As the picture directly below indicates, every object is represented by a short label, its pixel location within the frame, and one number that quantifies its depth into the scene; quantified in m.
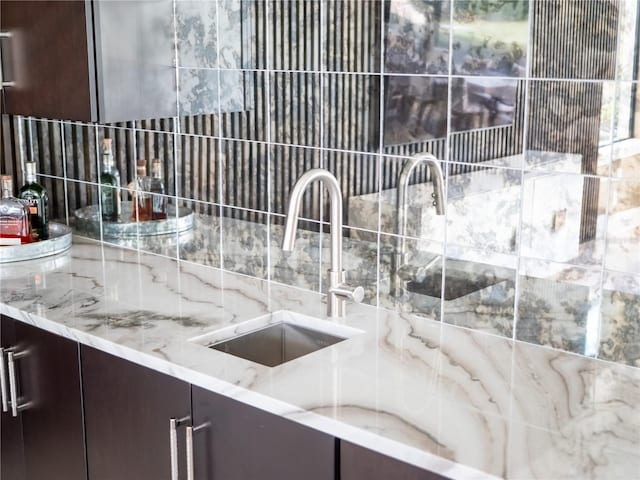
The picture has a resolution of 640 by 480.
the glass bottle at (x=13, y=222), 2.58
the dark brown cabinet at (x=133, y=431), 1.56
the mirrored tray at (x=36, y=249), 2.55
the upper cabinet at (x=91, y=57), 2.31
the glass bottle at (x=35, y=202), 2.70
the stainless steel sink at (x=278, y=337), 1.98
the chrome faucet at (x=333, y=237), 1.74
